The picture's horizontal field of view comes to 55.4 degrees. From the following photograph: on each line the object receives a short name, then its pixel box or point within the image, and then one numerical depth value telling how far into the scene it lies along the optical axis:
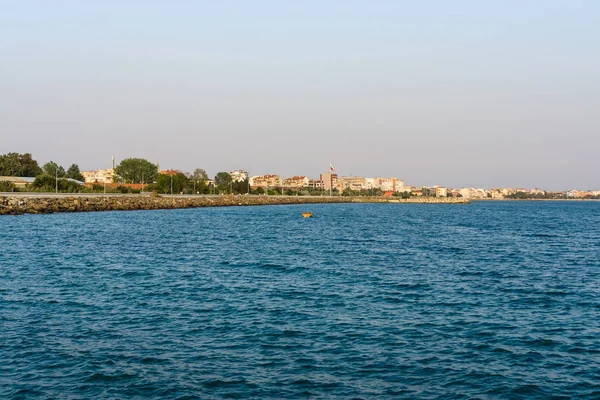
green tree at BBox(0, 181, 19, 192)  106.30
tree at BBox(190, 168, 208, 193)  180.95
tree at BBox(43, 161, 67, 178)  170.00
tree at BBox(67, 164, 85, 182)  178.62
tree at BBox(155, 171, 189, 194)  159.99
